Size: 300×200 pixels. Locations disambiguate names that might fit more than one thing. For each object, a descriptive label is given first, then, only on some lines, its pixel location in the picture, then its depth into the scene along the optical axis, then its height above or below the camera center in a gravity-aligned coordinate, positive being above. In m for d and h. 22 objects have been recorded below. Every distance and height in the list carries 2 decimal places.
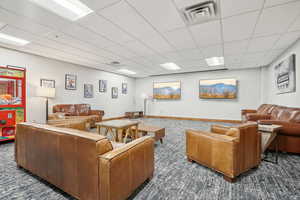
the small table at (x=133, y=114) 8.33 -0.86
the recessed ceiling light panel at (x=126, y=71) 7.03 +1.60
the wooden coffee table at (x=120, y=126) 2.94 -0.56
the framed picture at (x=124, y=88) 8.49 +0.80
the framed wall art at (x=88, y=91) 6.23 +0.47
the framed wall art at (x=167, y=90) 8.14 +0.65
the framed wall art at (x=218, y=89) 6.81 +0.63
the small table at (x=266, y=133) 2.27 -0.56
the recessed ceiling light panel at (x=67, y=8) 2.10 +1.53
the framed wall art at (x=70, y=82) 5.52 +0.80
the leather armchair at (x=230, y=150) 1.76 -0.70
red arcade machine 3.29 +0.02
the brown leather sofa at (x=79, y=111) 4.90 -0.43
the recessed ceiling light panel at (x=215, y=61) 5.11 +1.62
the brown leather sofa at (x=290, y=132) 2.64 -0.62
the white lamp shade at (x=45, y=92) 4.30 +0.28
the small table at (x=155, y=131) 3.21 -0.74
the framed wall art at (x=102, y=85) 6.95 +0.80
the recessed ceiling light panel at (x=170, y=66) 5.97 +1.62
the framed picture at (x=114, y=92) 7.68 +0.49
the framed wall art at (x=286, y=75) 3.60 +0.76
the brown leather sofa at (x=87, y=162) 1.19 -0.63
